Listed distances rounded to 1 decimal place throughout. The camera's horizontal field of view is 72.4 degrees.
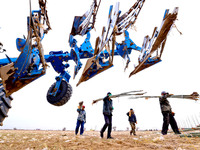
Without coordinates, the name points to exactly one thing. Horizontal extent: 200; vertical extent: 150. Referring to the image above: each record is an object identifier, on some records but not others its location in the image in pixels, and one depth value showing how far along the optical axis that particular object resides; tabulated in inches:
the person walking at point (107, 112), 209.2
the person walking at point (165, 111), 227.0
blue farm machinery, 121.4
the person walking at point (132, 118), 348.2
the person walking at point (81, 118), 297.2
